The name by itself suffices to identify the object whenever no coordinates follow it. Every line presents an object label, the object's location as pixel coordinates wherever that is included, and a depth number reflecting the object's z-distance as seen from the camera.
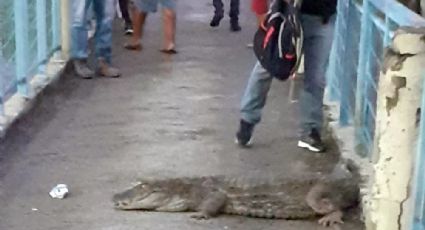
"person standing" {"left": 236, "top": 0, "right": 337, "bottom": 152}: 6.29
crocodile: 5.50
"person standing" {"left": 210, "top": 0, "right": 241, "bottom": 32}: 12.11
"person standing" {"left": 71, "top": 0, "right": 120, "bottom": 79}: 9.14
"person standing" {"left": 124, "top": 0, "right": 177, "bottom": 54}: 10.25
